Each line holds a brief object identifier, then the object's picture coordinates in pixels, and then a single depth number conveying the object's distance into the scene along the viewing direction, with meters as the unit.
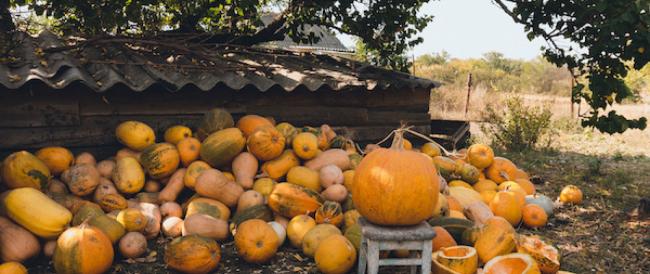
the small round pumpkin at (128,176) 5.33
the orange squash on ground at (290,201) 5.05
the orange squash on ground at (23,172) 4.86
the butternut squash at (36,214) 4.38
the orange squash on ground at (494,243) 4.32
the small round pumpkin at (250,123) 6.15
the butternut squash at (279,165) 5.64
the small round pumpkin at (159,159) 5.45
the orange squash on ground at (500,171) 6.96
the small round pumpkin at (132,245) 4.54
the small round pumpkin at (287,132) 5.95
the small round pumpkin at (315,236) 4.65
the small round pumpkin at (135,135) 5.73
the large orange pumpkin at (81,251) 3.98
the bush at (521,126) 11.30
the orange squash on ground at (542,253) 4.20
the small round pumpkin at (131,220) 4.75
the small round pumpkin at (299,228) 4.88
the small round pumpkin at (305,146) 5.73
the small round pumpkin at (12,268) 3.82
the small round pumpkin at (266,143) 5.53
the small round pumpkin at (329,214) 4.92
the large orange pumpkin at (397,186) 3.79
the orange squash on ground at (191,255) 4.20
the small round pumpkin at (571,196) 7.02
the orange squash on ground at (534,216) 5.96
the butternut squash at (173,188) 5.46
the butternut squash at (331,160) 5.79
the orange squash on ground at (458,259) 3.98
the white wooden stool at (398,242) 3.88
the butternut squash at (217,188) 5.22
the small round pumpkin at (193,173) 5.43
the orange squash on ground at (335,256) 4.28
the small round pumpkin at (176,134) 5.98
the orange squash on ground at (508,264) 4.02
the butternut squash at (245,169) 5.52
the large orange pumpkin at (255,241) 4.46
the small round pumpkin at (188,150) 5.66
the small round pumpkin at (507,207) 5.85
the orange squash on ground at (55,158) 5.35
